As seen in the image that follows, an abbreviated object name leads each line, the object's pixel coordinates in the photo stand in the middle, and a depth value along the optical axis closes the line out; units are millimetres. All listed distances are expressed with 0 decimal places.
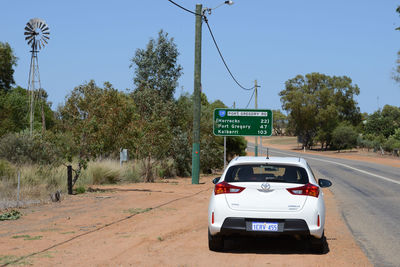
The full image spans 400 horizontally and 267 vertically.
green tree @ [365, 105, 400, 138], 87962
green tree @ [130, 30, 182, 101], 40500
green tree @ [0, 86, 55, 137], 41341
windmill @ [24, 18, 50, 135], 45356
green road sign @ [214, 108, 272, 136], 31359
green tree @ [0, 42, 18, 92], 55031
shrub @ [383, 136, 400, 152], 63916
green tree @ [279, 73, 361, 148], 89688
